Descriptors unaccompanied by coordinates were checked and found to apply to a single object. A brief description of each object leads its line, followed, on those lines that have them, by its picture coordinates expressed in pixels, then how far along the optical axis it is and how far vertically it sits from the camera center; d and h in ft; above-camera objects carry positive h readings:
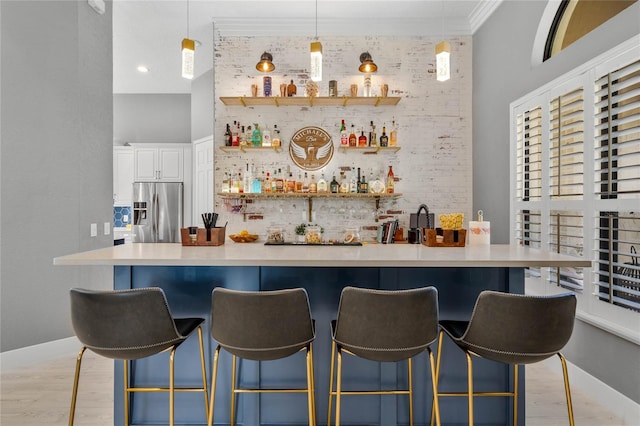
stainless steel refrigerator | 19.93 -0.01
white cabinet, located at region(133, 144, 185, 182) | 20.39 +2.65
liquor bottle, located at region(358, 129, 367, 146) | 14.12 +2.72
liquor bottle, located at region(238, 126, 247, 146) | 14.30 +2.94
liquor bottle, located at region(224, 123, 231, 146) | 14.25 +2.88
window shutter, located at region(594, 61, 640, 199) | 6.93 +1.54
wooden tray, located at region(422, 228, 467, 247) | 7.58 -0.56
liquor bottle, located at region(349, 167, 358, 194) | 14.29 +1.13
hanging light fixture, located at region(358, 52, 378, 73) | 13.43 +5.32
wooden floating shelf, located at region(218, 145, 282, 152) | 14.05 +2.42
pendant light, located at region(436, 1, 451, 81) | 8.67 +3.60
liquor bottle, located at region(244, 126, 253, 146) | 14.31 +2.93
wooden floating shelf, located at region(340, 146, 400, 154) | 14.04 +2.40
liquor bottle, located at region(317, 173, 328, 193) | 14.33 +0.97
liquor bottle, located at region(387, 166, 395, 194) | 14.19 +1.13
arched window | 8.20 +4.71
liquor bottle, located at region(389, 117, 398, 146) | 14.25 +2.88
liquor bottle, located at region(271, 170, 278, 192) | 14.23 +1.00
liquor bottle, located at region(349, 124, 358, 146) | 14.16 +2.73
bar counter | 6.72 -2.81
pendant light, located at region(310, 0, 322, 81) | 8.80 +3.66
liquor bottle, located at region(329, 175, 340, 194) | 14.17 +0.94
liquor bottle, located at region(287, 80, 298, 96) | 14.10 +4.65
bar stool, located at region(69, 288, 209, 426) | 5.28 -1.62
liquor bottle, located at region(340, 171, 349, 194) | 14.16 +1.05
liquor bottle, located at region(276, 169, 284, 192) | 14.17 +0.99
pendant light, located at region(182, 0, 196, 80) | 8.40 +3.58
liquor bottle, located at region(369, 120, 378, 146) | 14.12 +2.79
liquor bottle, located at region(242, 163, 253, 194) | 14.25 +1.08
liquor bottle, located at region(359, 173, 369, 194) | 14.13 +0.88
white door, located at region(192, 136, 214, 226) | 19.06 +1.85
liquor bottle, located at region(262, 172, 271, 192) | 14.47 +1.06
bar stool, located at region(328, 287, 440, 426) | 5.15 -1.58
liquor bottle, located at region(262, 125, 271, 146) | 14.29 +2.83
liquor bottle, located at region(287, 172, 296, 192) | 14.30 +0.96
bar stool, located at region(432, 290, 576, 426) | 5.02 -1.59
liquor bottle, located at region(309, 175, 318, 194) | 14.17 +0.92
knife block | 7.67 -0.57
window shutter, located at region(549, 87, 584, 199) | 8.42 +1.56
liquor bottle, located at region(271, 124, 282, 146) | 14.15 +2.85
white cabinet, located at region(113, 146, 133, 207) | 20.97 +2.05
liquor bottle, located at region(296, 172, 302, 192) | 14.41 +0.98
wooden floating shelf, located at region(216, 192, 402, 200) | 13.91 +0.61
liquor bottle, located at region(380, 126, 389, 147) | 14.21 +2.69
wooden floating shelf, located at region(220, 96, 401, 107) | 13.75 +4.20
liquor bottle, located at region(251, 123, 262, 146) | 14.17 +2.80
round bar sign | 14.64 +2.62
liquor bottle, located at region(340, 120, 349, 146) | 14.14 +2.86
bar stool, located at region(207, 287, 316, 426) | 5.15 -1.60
